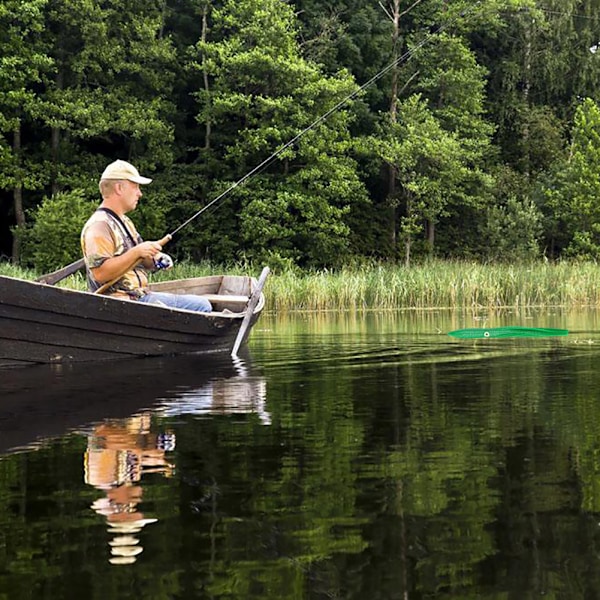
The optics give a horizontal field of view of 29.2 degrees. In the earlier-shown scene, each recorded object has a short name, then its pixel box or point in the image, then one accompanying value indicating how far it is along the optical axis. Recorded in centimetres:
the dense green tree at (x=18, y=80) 3059
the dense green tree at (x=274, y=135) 3284
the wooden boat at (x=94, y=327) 843
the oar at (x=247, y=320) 988
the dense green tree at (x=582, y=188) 3784
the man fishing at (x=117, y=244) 853
